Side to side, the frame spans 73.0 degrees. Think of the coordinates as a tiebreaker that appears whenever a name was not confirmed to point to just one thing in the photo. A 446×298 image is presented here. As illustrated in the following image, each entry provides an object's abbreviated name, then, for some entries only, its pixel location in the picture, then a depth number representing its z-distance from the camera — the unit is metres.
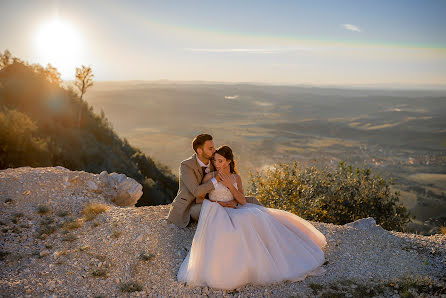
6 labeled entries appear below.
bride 4.72
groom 5.73
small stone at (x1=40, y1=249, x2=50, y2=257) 5.47
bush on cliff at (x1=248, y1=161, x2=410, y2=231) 10.20
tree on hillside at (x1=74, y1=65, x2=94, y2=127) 25.25
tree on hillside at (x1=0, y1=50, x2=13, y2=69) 23.93
